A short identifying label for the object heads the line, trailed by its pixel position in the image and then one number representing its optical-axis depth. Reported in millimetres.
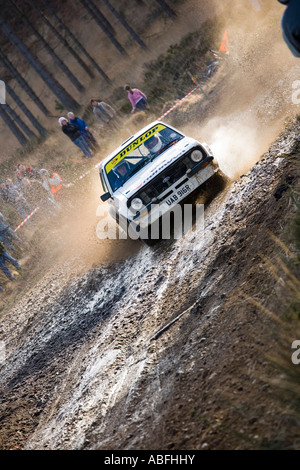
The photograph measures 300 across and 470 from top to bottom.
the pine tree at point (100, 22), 32062
